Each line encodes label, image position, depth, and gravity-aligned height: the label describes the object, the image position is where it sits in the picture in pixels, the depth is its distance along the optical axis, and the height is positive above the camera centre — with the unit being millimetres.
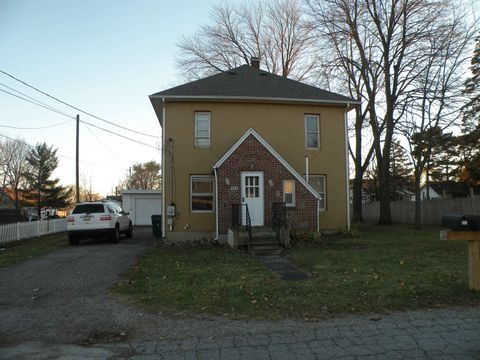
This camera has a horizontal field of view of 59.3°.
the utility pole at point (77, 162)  27438 +2523
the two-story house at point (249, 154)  16156 +1886
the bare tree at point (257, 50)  35594 +12911
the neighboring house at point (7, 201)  62084 +154
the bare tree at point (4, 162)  56781 +5390
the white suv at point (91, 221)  16094 -779
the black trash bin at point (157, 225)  19156 -1125
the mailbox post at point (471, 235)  7180 -651
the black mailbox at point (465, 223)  7164 -441
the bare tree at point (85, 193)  72281 +1406
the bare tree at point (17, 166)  57844 +4957
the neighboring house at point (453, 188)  45781 +1025
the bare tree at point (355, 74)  26453 +8184
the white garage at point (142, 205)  30609 -317
